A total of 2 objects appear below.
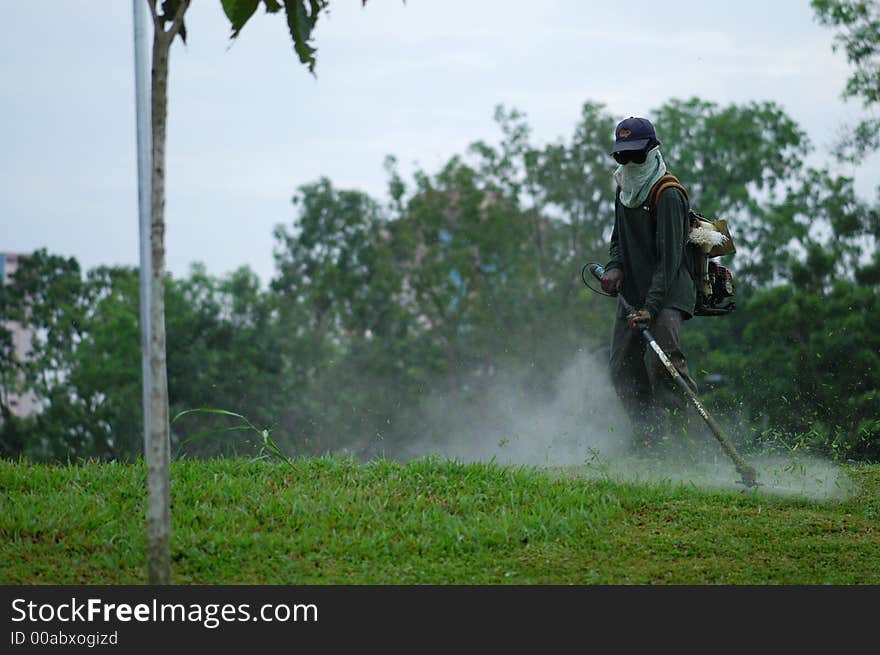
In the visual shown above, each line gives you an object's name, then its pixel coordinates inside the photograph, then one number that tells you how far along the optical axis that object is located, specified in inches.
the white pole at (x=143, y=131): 637.9
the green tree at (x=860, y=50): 2046.0
